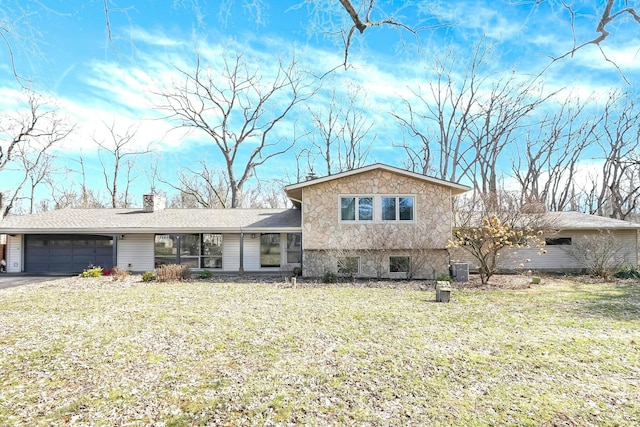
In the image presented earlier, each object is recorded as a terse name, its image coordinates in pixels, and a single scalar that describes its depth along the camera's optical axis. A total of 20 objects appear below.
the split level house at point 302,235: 14.62
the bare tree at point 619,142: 27.39
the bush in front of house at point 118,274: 14.42
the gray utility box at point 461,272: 14.48
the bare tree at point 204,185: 30.53
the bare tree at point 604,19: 4.27
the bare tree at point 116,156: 30.89
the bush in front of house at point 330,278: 14.09
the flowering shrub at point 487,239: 12.67
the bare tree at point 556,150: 28.95
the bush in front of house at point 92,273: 15.06
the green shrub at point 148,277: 14.13
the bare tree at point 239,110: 28.78
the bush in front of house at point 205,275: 15.04
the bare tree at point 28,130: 23.19
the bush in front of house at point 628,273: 15.23
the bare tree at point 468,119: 27.33
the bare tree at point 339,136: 30.83
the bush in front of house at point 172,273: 14.04
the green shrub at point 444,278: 13.91
